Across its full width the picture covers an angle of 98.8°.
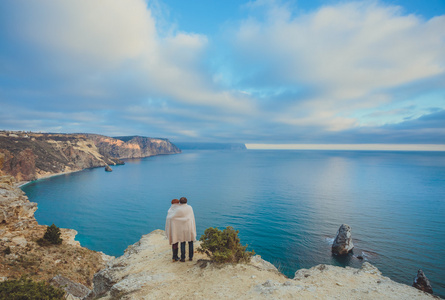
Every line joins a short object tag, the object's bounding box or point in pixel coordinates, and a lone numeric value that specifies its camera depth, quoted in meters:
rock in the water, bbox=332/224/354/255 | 26.09
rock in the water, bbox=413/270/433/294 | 17.09
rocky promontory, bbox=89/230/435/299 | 7.43
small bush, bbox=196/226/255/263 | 9.36
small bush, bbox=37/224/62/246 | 20.71
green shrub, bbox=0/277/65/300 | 6.02
